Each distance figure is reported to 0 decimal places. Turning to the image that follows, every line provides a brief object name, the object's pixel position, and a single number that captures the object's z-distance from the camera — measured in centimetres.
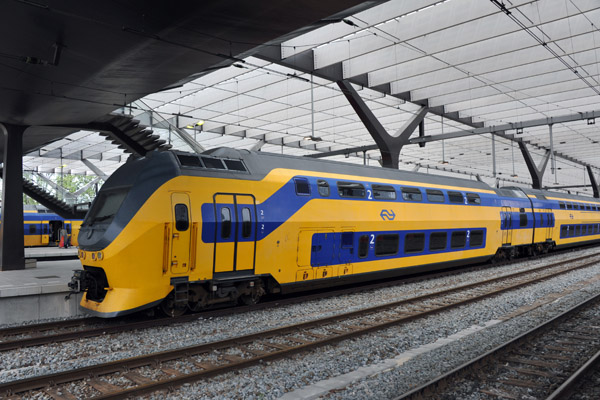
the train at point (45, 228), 3412
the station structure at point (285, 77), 870
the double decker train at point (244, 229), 924
